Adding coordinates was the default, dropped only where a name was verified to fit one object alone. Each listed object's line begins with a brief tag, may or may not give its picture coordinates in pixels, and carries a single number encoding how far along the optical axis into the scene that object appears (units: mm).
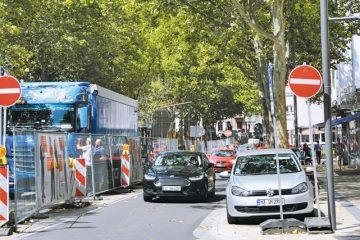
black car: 17594
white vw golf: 12539
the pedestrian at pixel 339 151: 36219
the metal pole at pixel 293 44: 28188
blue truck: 19375
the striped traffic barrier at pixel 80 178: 17031
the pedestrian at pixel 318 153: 43781
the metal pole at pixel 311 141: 11023
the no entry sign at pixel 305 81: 11336
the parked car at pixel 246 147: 42900
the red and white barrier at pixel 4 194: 11703
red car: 37581
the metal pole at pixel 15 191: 12180
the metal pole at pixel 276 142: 11797
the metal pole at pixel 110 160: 21125
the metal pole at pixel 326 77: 11496
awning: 28466
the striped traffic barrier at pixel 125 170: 22150
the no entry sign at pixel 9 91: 12648
